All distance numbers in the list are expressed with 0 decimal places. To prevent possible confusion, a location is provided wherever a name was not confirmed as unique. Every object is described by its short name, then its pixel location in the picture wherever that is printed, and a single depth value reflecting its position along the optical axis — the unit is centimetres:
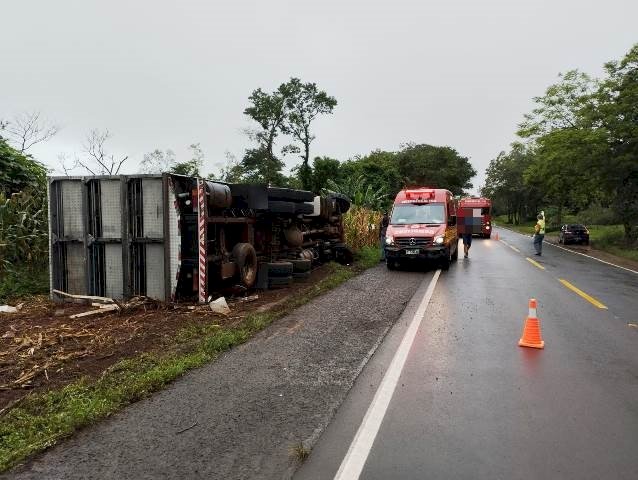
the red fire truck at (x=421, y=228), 1549
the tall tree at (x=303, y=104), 6172
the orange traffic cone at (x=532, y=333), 675
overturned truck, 914
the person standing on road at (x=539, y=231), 2194
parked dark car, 3148
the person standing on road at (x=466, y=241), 2073
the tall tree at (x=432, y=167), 6850
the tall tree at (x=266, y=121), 6150
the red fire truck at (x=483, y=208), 3769
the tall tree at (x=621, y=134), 2408
